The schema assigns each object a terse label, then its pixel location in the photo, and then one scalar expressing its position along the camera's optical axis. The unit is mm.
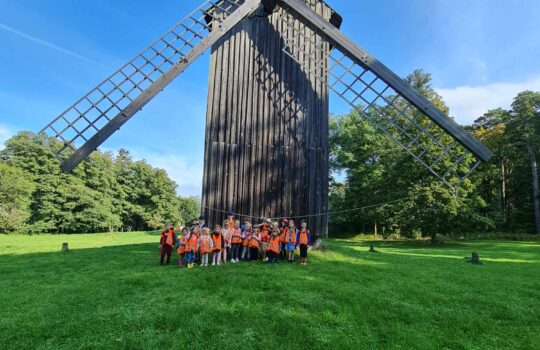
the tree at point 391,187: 25031
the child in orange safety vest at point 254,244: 10852
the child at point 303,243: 10648
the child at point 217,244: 10164
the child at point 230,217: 11023
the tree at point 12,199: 32816
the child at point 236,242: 10703
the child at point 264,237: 11172
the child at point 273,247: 10594
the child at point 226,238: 10603
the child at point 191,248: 9875
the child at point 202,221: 11027
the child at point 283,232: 10961
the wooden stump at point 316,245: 12906
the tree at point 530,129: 35000
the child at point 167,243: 10375
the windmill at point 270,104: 11586
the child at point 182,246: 10038
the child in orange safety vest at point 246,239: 10919
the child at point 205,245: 9945
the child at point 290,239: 10805
